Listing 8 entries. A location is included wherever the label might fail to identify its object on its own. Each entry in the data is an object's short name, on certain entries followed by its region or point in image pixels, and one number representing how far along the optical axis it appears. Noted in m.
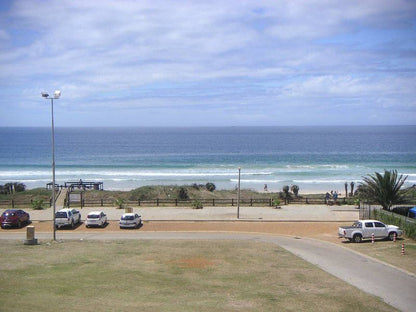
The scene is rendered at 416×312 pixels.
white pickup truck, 30.92
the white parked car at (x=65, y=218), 36.09
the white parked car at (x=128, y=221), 36.29
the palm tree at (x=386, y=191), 36.91
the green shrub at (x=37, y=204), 44.71
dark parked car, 36.41
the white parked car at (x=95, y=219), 36.56
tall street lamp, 28.23
